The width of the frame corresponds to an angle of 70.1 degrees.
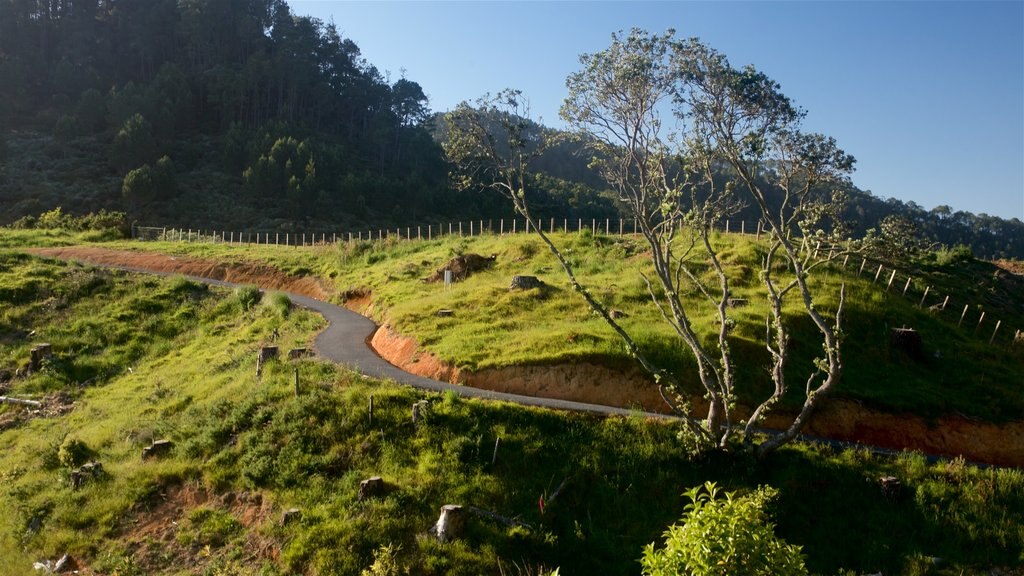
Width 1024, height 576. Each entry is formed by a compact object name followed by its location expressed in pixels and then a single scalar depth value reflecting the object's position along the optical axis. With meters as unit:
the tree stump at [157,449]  19.29
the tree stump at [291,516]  15.89
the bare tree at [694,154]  16.50
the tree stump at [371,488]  16.09
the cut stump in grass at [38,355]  28.66
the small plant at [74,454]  20.11
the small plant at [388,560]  14.08
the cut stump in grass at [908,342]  24.07
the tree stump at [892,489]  16.05
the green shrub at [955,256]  40.06
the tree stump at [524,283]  28.56
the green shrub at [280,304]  31.04
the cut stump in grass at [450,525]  15.04
